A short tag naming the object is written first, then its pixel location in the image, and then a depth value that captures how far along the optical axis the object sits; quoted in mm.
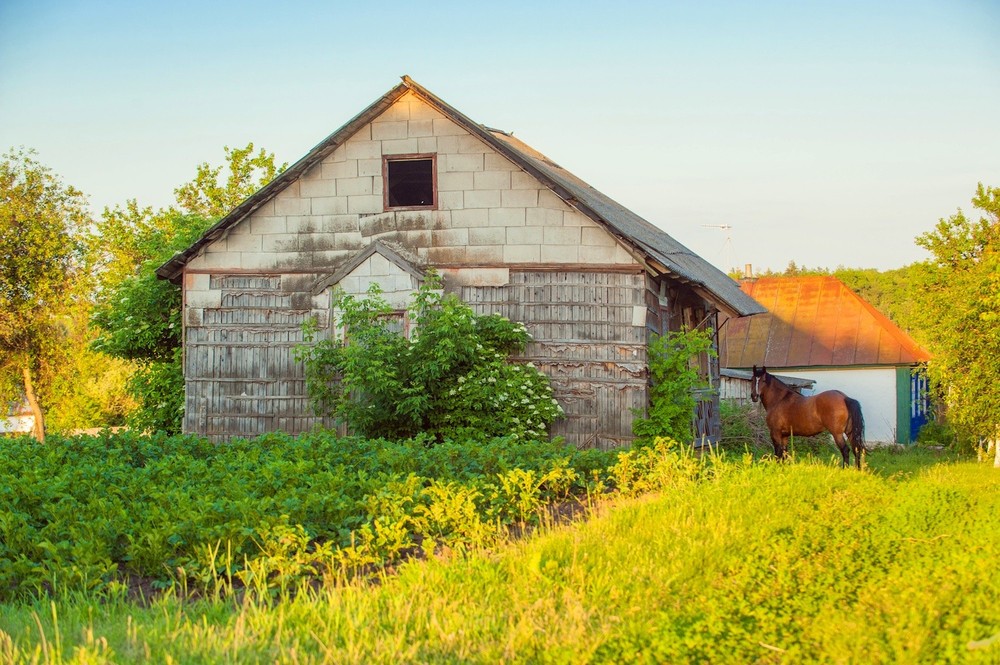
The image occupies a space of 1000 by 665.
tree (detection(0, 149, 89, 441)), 36719
